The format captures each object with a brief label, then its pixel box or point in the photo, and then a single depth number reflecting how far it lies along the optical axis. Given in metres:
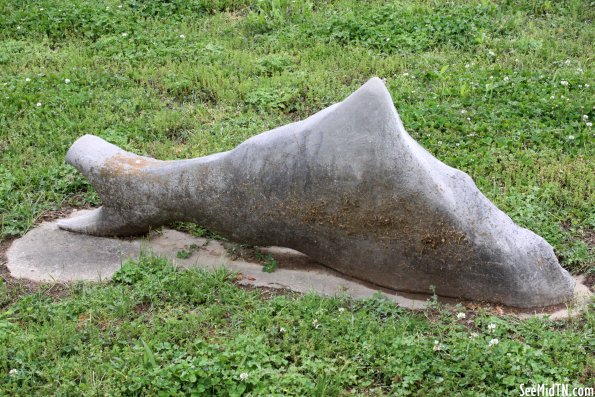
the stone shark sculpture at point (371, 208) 4.70
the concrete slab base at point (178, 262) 5.00
